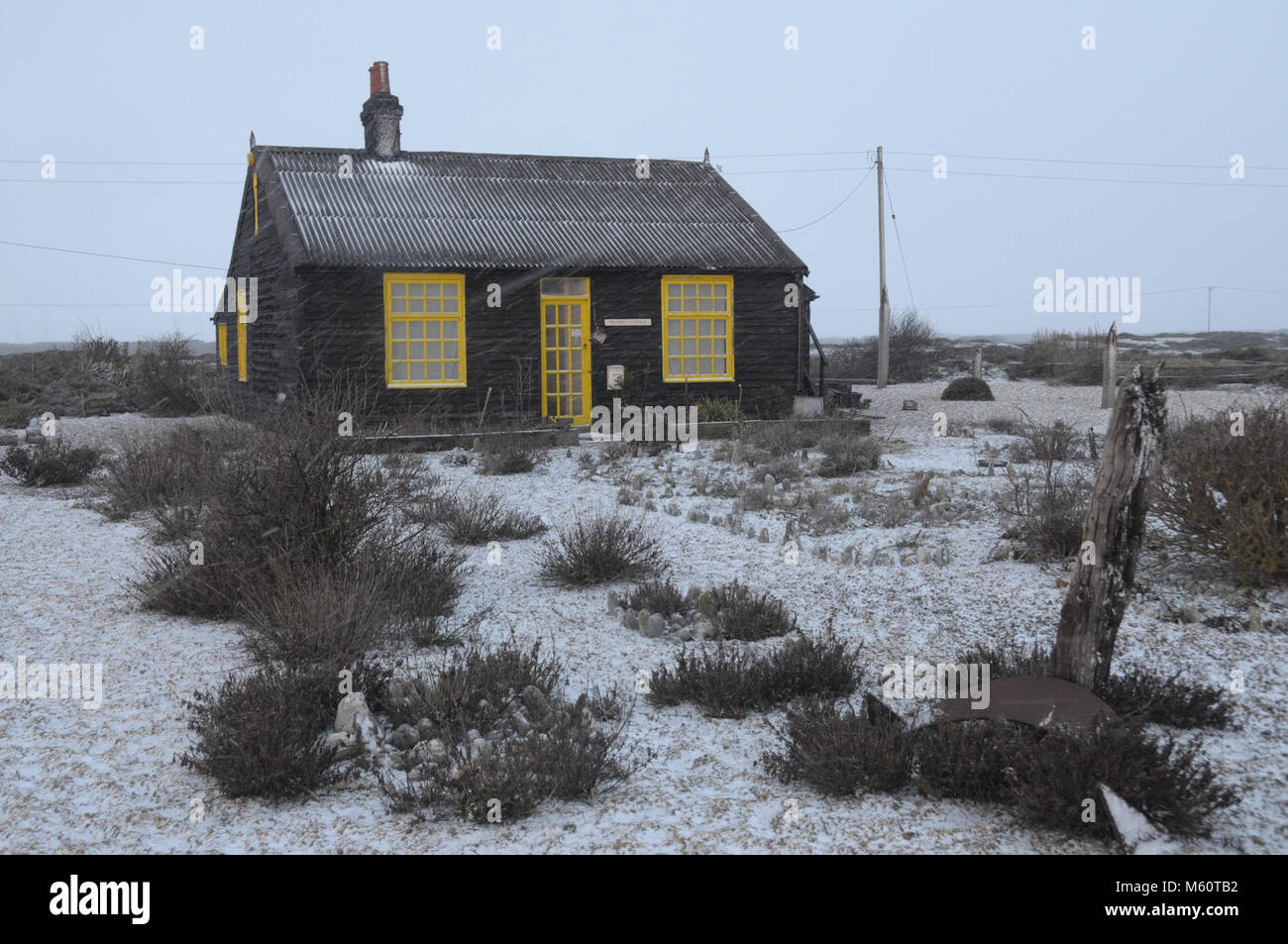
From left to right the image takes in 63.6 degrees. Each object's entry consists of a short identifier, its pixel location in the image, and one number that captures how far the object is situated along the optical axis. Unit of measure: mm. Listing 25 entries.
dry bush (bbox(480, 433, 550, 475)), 13594
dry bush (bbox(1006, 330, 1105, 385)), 30609
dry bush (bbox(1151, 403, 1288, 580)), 6859
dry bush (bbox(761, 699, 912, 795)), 4383
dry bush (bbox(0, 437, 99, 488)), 13023
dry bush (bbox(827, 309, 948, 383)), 34719
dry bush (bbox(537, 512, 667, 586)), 7895
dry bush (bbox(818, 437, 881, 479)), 13000
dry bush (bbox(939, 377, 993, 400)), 25062
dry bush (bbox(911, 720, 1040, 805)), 4266
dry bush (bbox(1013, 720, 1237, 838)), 3926
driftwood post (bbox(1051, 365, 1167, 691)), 4594
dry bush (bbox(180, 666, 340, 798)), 4406
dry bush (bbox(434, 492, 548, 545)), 9383
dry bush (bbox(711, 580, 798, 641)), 6586
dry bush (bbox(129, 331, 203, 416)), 23578
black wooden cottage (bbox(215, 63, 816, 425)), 16375
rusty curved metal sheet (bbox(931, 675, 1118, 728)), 4449
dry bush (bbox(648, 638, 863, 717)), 5434
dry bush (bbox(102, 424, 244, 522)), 9500
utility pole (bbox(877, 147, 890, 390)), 29828
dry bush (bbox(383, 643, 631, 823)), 4277
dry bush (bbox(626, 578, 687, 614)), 7047
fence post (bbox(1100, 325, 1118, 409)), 20594
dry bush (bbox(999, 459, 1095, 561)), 8026
